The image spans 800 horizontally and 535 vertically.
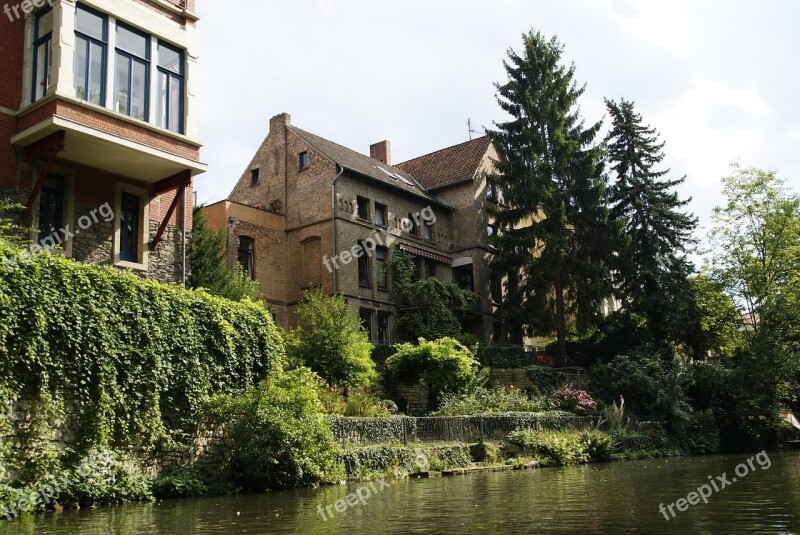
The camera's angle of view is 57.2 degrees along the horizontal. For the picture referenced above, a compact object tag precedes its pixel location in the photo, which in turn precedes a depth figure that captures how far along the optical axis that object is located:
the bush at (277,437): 15.27
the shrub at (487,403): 26.16
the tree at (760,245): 39.44
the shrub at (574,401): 30.25
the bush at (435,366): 27.56
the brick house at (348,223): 35.38
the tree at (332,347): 26.14
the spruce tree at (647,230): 38.53
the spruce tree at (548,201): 37.72
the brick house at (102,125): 17.25
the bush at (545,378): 33.94
